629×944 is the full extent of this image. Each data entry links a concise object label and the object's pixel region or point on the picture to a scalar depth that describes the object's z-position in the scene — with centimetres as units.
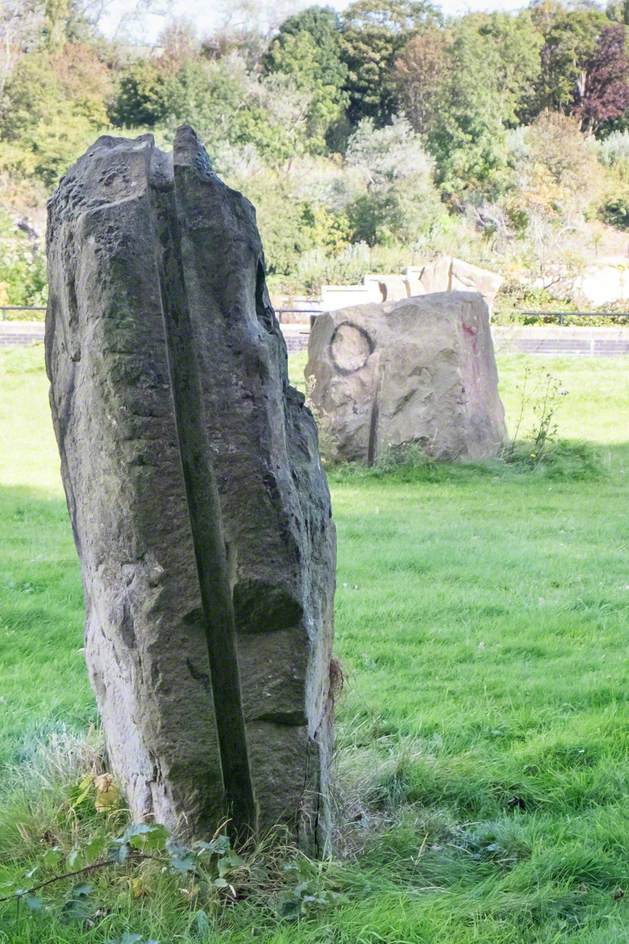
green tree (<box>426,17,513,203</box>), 4950
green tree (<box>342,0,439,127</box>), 6191
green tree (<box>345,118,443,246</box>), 4447
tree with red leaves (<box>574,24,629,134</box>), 6025
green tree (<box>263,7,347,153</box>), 5810
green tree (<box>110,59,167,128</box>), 5603
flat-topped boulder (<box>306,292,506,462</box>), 1257
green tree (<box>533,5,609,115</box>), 6141
